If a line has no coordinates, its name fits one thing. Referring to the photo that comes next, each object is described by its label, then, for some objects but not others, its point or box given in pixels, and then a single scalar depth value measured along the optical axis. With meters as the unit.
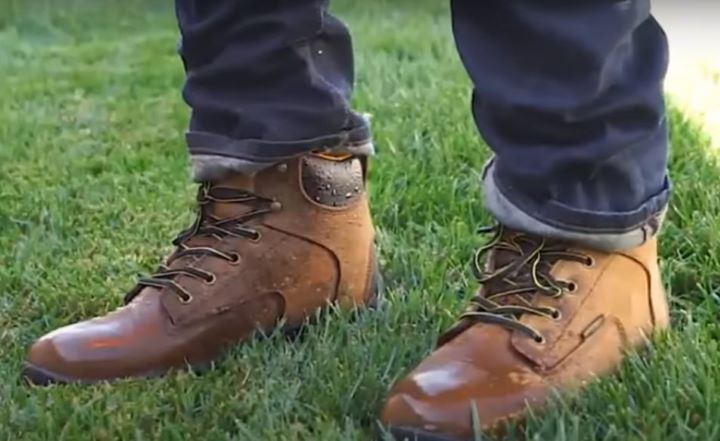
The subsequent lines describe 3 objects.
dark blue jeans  1.78
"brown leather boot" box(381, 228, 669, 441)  1.80
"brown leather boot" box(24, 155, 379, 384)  1.97
